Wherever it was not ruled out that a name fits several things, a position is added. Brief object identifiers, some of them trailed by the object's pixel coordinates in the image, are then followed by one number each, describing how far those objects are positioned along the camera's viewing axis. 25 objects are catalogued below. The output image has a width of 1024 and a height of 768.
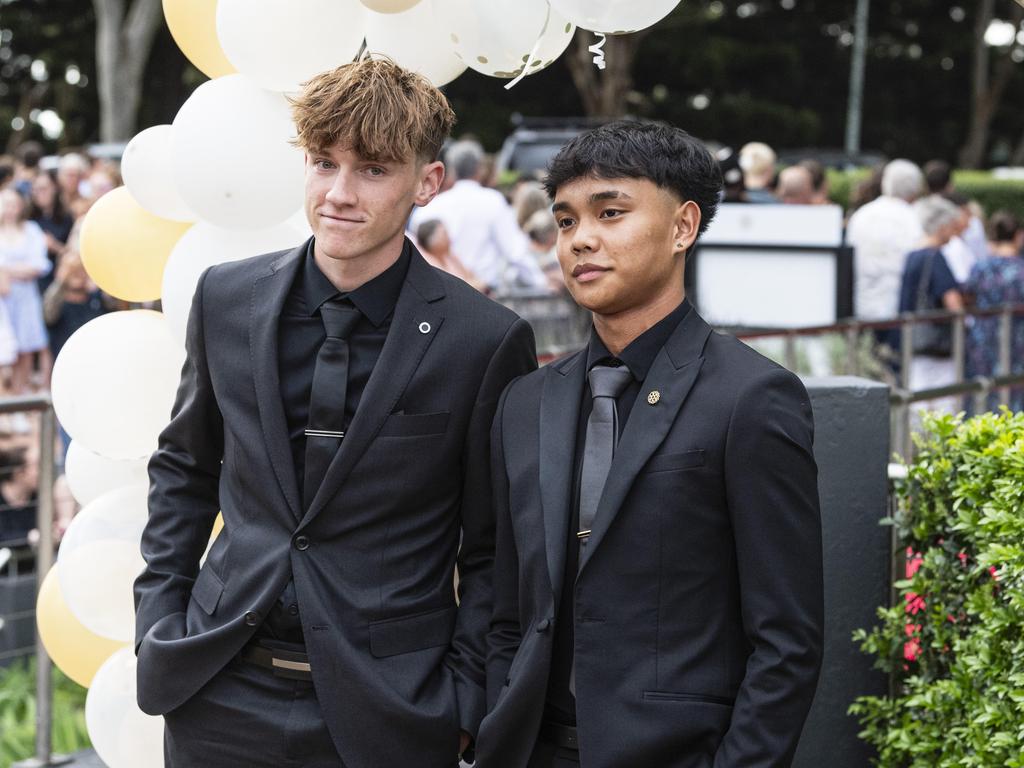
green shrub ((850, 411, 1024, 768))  3.11
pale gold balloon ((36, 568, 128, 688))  3.89
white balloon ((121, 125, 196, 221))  3.66
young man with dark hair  2.46
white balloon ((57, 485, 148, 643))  3.76
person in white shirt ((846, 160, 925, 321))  10.20
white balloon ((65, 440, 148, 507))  3.92
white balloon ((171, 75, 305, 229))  3.44
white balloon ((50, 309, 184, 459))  3.68
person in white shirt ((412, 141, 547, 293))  10.10
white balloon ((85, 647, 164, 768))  3.67
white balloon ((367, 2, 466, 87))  3.44
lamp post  34.50
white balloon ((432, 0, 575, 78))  3.20
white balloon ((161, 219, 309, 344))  3.55
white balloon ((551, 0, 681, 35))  3.03
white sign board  9.02
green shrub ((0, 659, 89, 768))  5.16
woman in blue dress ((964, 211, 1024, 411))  9.34
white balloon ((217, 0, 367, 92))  3.34
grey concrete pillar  3.66
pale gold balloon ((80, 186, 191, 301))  3.82
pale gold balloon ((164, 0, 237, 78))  3.69
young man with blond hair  2.76
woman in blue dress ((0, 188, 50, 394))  10.20
